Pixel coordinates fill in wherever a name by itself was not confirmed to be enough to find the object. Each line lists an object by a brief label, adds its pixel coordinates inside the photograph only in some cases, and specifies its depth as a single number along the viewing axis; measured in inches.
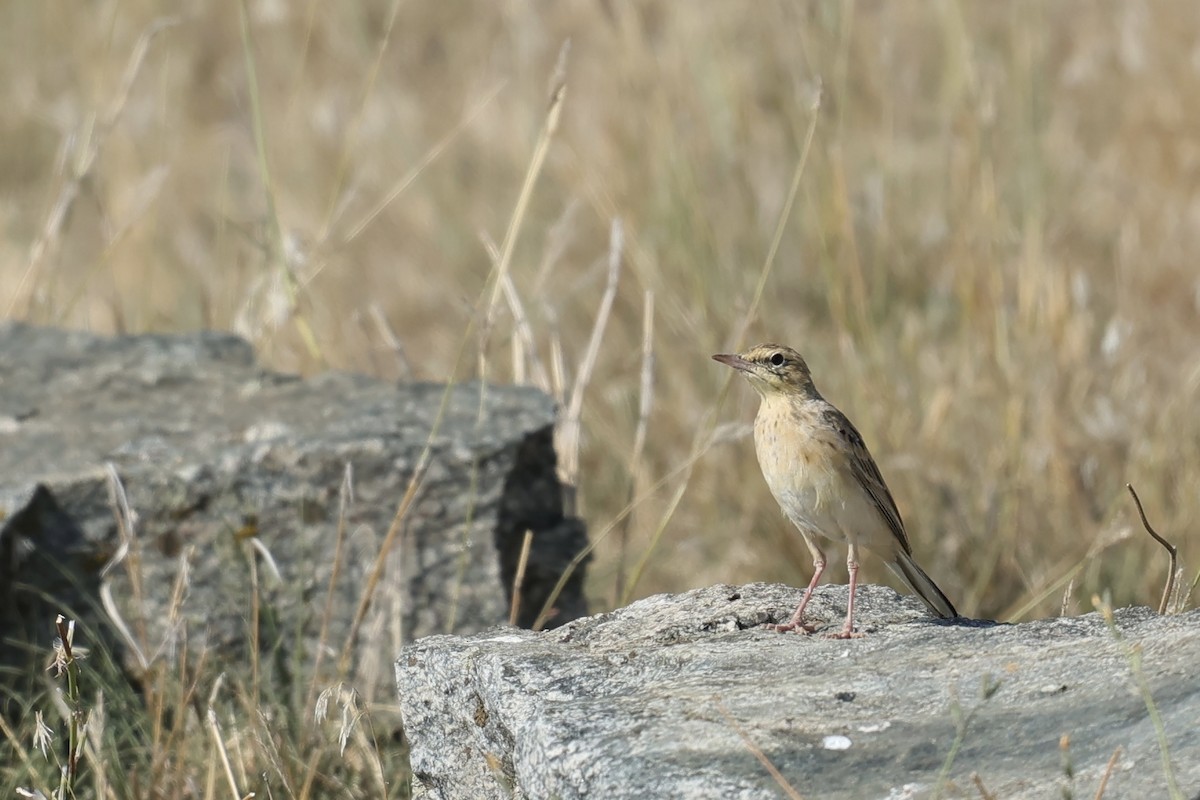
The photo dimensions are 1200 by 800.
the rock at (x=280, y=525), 341.7
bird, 300.5
